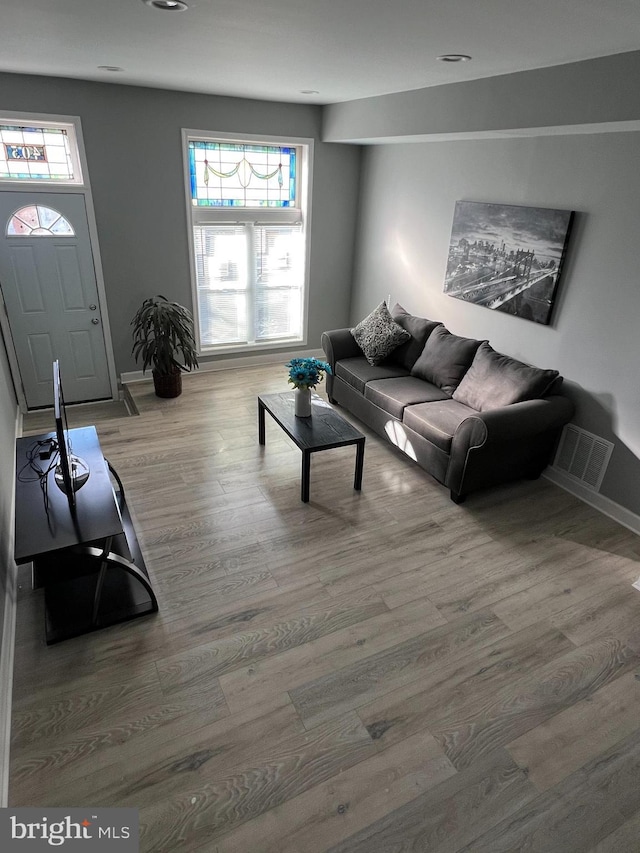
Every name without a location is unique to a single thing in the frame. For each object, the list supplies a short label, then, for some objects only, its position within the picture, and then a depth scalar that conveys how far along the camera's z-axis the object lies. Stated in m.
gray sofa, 3.52
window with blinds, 5.19
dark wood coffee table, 3.53
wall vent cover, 3.62
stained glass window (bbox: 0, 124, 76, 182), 4.27
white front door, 4.39
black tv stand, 2.35
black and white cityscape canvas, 3.71
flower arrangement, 3.70
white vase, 3.82
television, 2.31
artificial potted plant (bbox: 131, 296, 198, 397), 4.83
